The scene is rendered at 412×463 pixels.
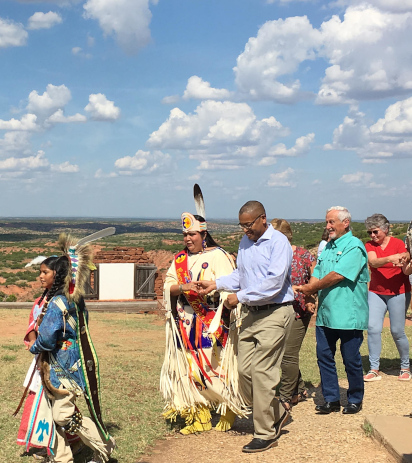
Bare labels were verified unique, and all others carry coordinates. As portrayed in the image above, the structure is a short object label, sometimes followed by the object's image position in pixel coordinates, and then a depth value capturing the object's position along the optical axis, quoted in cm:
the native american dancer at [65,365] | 443
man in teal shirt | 565
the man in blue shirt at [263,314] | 493
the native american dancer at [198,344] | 551
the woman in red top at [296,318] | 602
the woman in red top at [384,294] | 709
